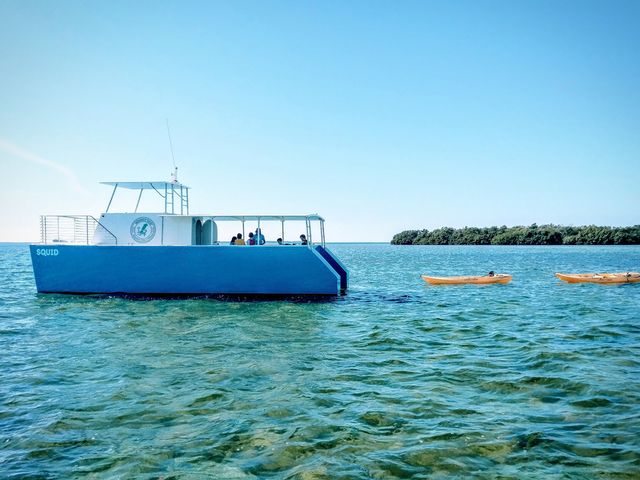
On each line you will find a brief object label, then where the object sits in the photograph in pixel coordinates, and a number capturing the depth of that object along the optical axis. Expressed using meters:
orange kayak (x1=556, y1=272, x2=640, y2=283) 25.02
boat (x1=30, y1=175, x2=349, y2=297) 17.64
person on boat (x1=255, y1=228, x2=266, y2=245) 18.09
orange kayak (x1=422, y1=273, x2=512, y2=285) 25.16
